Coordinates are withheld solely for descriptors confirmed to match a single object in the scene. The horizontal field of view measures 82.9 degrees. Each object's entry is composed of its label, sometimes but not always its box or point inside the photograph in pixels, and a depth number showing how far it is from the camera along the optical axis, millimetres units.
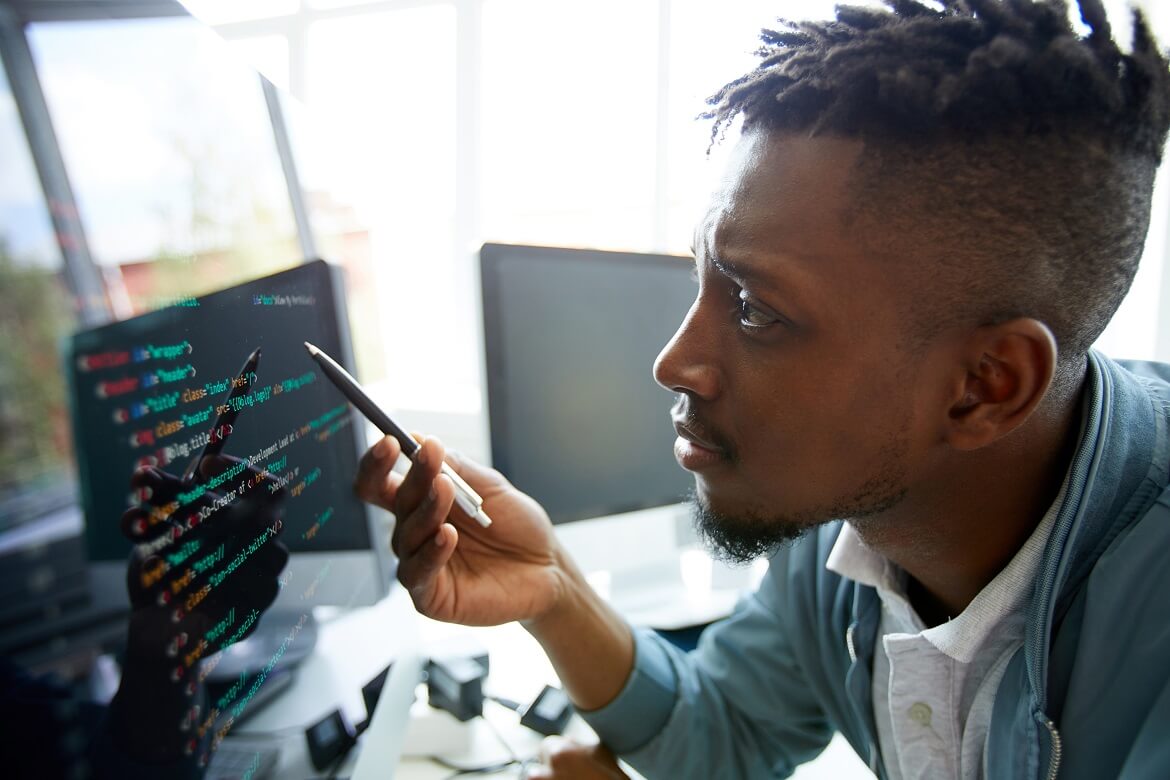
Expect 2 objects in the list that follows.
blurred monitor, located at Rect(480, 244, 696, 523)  797
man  461
